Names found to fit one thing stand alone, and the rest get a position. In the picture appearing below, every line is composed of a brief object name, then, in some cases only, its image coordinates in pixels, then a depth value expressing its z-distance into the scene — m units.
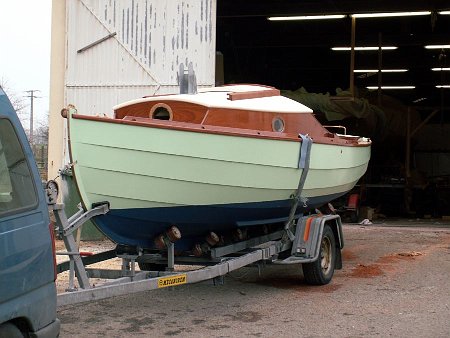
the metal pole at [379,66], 18.30
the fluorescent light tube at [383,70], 22.44
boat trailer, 5.51
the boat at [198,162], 6.09
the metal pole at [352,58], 16.43
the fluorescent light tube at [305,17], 17.20
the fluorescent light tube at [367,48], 19.86
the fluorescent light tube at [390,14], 16.30
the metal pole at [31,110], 54.41
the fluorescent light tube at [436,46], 20.09
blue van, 3.81
